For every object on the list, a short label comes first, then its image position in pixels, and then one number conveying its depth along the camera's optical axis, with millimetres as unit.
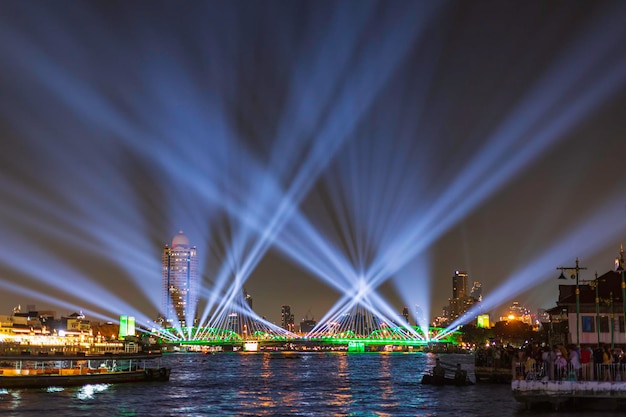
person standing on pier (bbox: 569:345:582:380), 40375
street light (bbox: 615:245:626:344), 43103
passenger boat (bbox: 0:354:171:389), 72500
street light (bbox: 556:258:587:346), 49594
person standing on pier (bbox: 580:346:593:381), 40291
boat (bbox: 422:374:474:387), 72875
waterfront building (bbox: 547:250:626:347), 60656
